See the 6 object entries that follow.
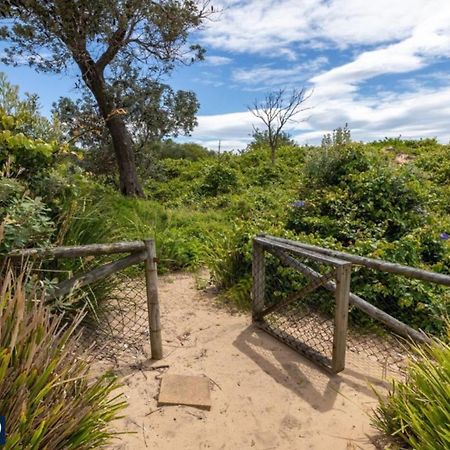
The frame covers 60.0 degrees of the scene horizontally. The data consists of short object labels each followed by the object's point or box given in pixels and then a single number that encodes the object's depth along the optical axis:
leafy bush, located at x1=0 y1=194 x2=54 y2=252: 2.40
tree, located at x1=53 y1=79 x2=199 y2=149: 9.09
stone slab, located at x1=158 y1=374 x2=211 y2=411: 2.73
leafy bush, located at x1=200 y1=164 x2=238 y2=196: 12.71
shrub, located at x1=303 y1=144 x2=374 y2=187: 7.19
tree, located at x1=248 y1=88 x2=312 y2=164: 16.41
